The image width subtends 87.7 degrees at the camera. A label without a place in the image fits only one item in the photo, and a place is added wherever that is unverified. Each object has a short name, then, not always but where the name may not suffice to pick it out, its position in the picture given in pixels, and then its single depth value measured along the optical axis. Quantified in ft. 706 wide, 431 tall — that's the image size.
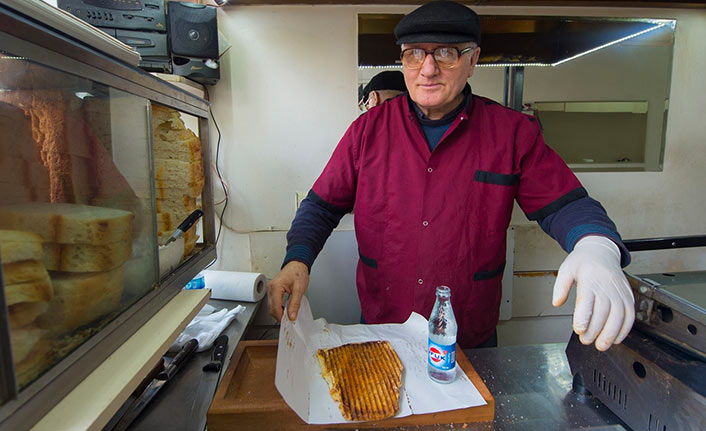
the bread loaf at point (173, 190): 3.59
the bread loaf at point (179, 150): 3.56
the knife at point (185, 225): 3.56
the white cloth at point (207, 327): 4.42
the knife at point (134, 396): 3.06
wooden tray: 2.74
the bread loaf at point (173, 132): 3.58
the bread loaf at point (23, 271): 1.70
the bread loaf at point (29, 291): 1.72
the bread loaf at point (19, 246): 1.73
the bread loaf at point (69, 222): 1.99
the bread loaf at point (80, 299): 2.10
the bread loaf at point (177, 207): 3.65
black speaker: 5.72
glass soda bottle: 3.04
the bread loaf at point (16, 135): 2.11
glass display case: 1.75
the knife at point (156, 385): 3.13
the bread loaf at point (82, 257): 2.18
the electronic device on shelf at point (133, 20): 5.30
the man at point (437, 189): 4.50
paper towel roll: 6.18
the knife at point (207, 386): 3.20
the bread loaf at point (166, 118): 3.45
